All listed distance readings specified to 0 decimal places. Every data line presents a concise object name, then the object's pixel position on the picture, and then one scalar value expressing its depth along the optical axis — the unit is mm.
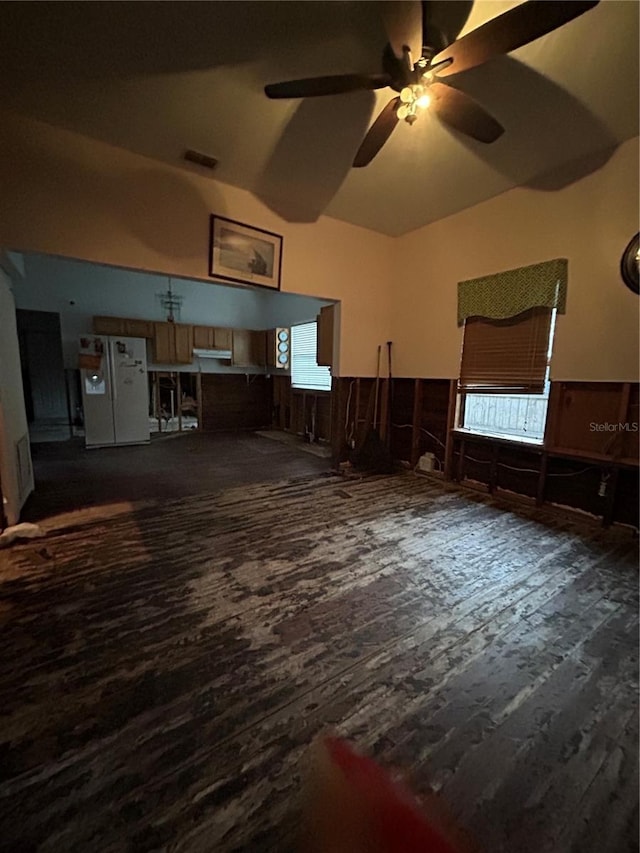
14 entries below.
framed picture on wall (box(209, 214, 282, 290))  3492
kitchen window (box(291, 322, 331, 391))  6710
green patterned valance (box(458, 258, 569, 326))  3180
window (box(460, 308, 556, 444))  3355
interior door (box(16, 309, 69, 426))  5852
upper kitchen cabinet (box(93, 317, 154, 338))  6586
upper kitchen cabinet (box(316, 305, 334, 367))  4785
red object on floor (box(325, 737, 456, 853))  949
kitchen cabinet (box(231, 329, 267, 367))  7953
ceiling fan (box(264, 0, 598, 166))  1549
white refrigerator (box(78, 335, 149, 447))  5645
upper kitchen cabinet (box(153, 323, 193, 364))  7027
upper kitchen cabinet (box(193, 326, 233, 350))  7465
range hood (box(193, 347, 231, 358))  7430
